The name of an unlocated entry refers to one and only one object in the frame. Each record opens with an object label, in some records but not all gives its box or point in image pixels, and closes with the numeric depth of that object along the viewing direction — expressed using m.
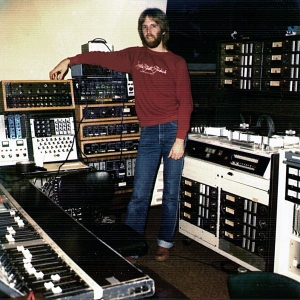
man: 3.04
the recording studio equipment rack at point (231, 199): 2.86
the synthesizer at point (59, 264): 1.19
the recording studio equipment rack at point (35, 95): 3.33
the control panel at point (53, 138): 3.38
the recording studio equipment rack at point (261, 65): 3.14
